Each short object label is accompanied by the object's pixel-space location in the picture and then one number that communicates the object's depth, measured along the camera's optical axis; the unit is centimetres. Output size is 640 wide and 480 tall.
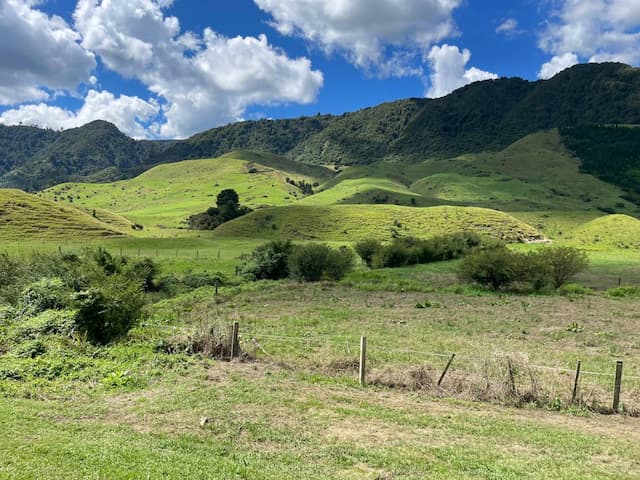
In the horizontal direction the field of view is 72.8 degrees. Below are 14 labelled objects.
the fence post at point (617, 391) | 1155
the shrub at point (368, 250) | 6266
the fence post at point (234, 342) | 1576
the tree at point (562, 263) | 4141
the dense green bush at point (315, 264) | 4756
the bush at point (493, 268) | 4059
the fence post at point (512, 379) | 1262
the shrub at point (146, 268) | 3660
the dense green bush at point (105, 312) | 1720
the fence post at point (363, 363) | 1366
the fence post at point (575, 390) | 1208
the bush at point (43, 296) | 1903
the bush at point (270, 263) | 4931
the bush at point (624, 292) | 3706
